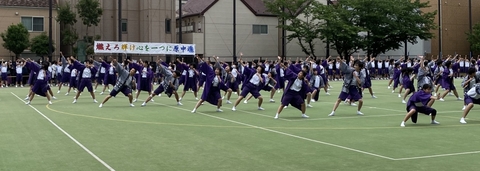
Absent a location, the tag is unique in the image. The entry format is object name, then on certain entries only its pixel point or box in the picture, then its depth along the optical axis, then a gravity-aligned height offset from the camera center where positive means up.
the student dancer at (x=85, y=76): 23.42 -0.14
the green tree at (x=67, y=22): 47.12 +4.17
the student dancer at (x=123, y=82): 20.77 -0.34
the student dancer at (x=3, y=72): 38.16 +0.03
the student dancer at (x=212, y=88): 19.05 -0.51
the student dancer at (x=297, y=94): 16.92 -0.62
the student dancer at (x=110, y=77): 29.65 -0.23
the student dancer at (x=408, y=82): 22.66 -0.37
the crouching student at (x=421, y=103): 14.49 -0.76
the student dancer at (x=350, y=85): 17.88 -0.38
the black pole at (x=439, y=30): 57.03 +4.33
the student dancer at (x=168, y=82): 22.27 -0.37
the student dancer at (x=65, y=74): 31.70 -0.09
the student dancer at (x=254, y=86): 19.47 -0.45
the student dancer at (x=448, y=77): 23.81 -0.18
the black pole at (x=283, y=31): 51.51 +3.88
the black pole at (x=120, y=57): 44.26 +1.17
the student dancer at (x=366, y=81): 23.56 -0.35
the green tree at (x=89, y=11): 46.97 +4.98
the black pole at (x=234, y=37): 46.59 +2.84
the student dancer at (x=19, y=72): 38.58 +0.03
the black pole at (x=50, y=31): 40.59 +2.90
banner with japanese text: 41.13 +1.81
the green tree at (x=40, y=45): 46.81 +2.21
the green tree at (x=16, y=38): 44.91 +2.65
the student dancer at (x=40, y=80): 22.08 -0.29
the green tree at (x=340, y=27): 51.16 +3.99
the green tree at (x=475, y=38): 58.28 +3.48
